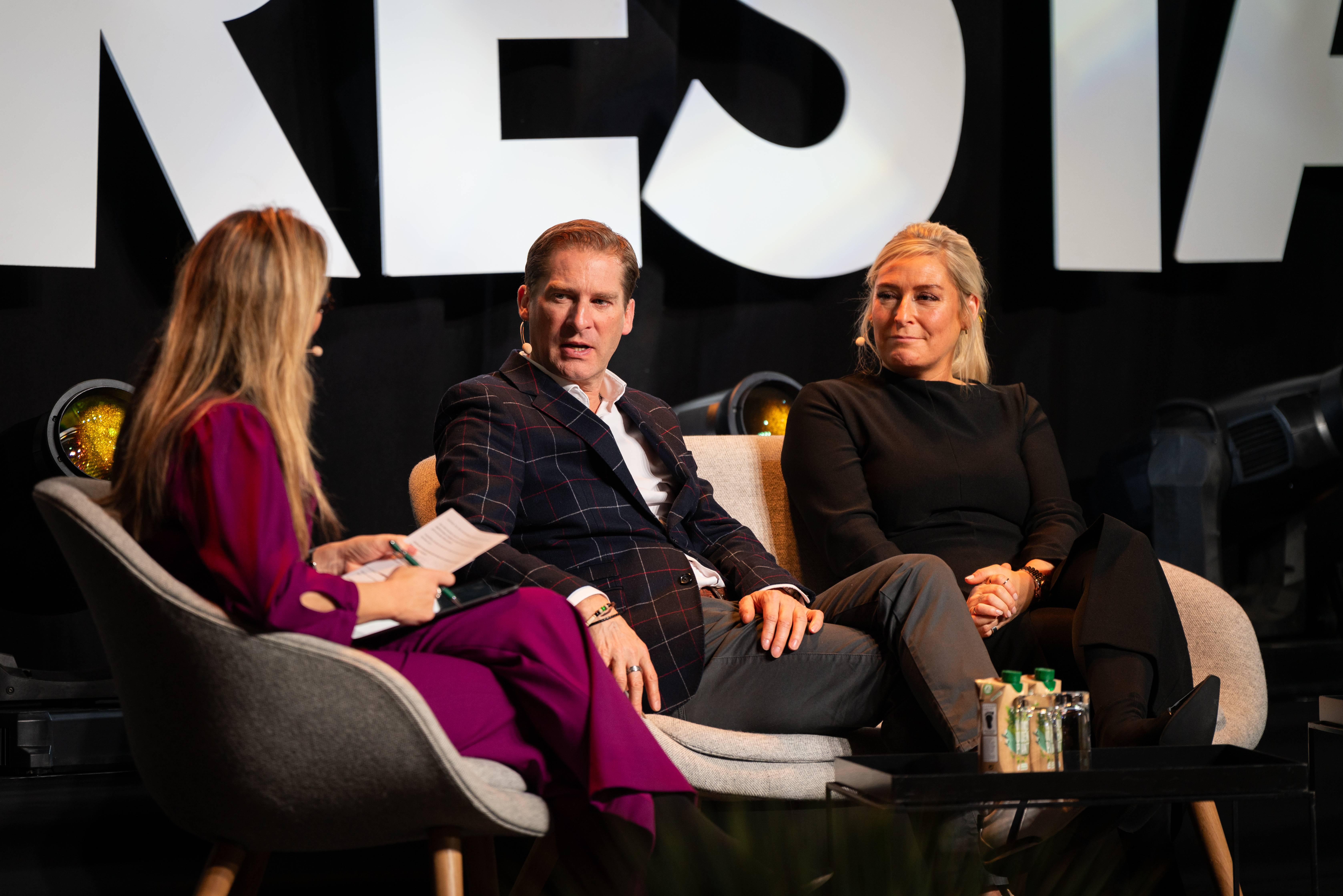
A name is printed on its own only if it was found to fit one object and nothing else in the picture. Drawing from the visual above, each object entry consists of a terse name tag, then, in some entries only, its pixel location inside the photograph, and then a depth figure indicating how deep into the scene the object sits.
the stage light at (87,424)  5.95
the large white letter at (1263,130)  6.79
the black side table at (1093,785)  4.89
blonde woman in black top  5.31
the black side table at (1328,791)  5.34
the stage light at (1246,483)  6.61
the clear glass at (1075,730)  5.04
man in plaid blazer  5.28
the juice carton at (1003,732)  4.99
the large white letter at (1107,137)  6.71
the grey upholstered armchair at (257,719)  4.87
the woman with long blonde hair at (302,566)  4.86
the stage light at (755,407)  6.20
